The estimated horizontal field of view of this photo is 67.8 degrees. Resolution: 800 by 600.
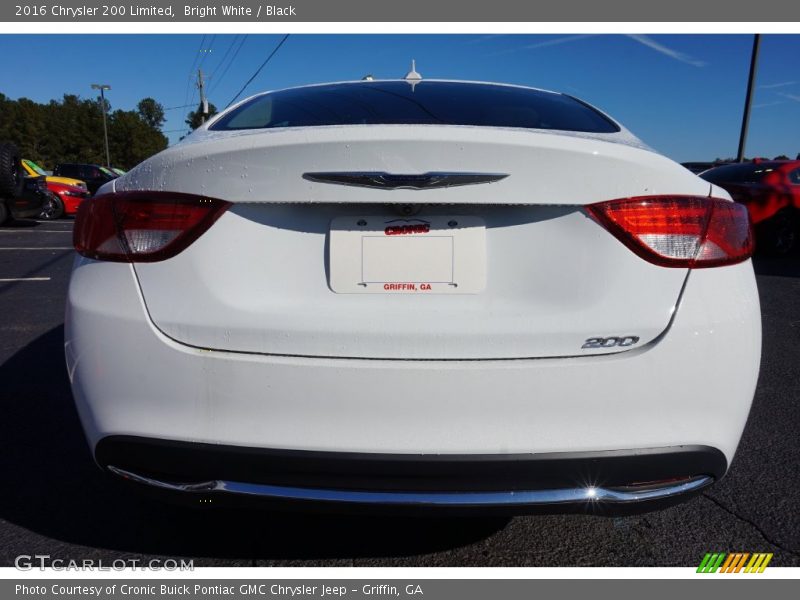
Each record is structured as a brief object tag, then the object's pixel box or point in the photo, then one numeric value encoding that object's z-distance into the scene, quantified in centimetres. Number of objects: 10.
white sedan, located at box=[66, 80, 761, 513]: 143
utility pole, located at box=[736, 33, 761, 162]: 1382
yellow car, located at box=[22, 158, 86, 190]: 1257
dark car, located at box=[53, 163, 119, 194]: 2103
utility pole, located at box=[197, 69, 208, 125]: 4525
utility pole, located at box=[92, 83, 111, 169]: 6988
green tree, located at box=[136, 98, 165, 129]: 12131
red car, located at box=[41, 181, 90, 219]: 1456
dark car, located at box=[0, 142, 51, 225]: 1130
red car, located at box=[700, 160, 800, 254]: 867
